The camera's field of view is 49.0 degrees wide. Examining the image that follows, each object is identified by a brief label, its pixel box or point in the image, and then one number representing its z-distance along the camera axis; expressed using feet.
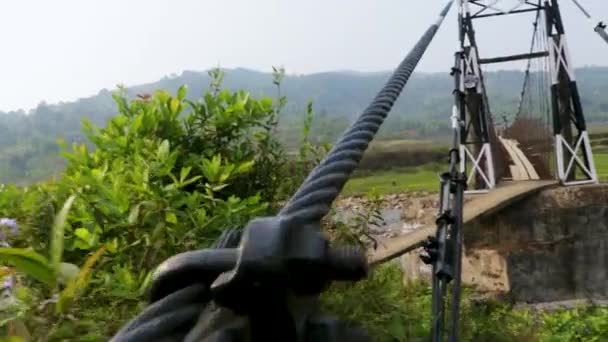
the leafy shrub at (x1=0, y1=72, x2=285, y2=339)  3.53
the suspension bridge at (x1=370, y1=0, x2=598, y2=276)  21.50
